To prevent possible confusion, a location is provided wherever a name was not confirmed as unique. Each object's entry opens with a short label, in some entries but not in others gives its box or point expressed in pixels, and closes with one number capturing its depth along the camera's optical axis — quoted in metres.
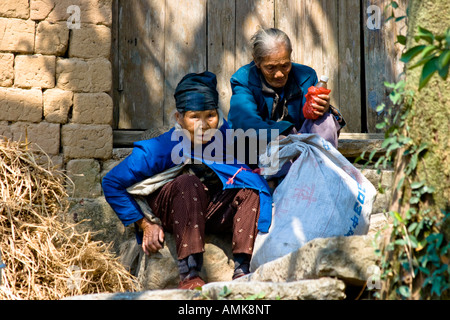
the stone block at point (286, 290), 5.25
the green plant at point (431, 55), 3.90
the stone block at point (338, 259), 5.46
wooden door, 9.61
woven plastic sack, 6.96
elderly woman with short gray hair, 7.88
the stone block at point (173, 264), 7.56
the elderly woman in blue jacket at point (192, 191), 7.18
